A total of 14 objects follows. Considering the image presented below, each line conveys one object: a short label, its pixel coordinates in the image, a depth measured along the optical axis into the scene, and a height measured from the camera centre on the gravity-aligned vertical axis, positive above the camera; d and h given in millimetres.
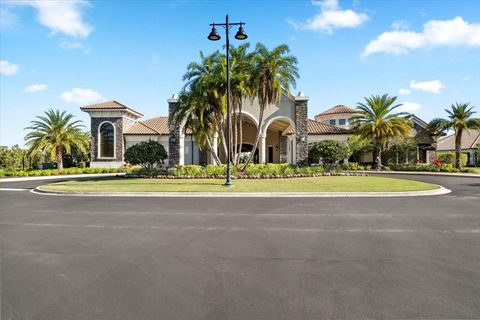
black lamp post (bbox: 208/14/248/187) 16219 +6594
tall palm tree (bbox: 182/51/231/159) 22094 +5272
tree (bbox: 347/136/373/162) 34938 +1599
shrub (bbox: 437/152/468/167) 39625 -145
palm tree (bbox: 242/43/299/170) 22141 +6428
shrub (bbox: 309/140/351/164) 24859 +672
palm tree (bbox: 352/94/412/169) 32969 +3840
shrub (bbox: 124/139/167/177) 24312 +549
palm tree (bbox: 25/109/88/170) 32031 +2700
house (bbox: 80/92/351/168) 29453 +3270
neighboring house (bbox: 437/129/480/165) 50375 +2303
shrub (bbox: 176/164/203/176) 22875 -751
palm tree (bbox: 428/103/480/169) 32688 +3720
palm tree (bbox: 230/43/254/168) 22156 +6456
